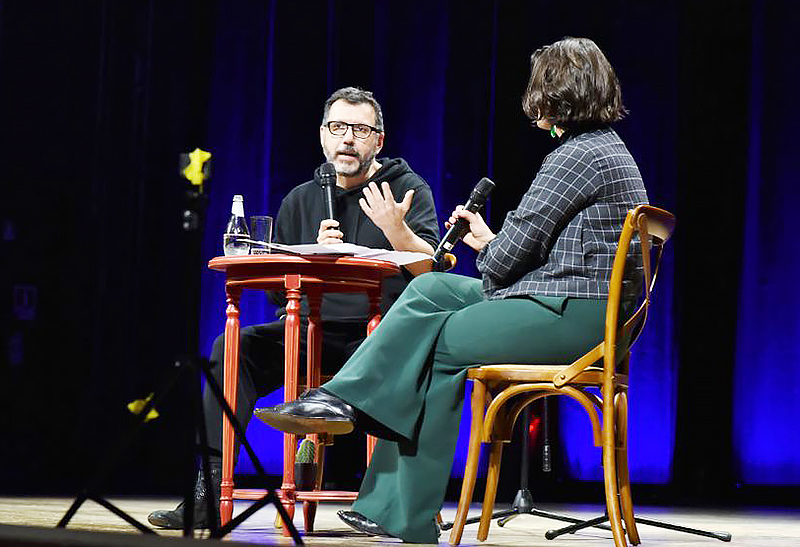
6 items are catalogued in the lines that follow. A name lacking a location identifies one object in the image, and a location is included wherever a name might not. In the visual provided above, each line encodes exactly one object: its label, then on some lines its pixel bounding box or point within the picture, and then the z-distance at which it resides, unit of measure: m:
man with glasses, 5.24
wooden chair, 3.91
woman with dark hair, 4.08
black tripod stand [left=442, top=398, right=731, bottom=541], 4.61
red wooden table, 4.60
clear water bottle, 4.83
